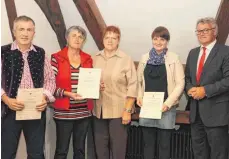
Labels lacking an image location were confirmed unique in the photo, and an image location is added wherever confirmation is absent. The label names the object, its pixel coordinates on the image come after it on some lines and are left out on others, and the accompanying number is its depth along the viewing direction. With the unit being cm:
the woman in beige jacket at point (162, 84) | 261
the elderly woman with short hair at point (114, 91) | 269
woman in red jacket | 260
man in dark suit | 247
